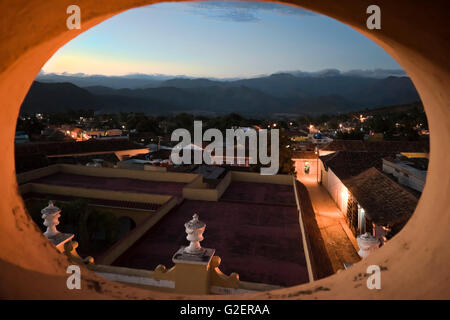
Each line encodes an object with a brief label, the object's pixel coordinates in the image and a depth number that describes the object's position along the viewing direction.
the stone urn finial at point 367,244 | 3.58
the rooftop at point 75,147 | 27.21
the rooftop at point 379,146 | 29.11
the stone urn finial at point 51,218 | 4.58
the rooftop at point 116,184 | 13.72
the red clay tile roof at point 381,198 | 11.67
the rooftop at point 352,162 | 23.05
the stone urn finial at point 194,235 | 4.21
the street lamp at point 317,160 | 31.63
